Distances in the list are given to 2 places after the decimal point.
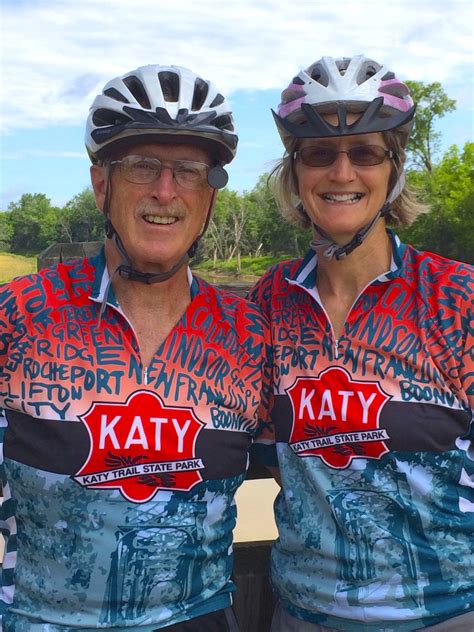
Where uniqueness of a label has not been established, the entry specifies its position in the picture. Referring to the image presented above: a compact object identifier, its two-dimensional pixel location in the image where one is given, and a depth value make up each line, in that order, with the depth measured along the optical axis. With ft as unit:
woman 8.49
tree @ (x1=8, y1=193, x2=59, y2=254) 288.71
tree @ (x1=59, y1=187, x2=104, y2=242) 215.61
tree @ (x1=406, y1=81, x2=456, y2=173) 173.99
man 8.07
